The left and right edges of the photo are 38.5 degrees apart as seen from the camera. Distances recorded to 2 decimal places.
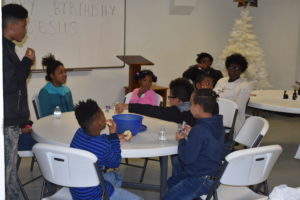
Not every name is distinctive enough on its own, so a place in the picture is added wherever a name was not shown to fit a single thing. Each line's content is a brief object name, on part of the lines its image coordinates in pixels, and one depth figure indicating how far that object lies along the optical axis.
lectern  5.95
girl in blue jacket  4.20
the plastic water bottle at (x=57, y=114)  3.69
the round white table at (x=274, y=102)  4.70
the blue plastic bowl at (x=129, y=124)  3.11
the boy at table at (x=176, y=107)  3.57
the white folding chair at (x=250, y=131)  3.31
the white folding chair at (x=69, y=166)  2.38
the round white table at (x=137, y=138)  2.80
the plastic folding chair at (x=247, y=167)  2.50
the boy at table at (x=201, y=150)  2.75
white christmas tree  7.78
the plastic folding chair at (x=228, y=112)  4.18
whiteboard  5.51
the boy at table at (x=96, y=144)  2.58
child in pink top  4.50
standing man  2.89
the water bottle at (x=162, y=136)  3.02
